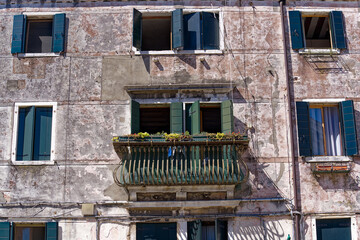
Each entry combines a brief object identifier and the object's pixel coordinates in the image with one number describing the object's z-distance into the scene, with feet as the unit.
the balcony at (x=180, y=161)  47.37
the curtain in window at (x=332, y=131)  51.72
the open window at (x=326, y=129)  50.80
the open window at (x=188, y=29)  53.78
